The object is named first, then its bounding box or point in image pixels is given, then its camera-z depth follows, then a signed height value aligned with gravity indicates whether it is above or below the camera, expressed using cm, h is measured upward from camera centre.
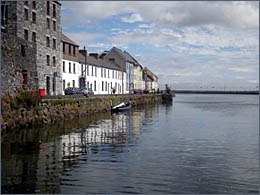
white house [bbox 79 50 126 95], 6328 +393
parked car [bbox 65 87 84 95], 4719 +21
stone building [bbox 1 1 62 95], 2712 +518
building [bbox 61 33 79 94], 5272 +486
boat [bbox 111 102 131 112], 4800 -226
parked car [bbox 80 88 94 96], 4587 +21
